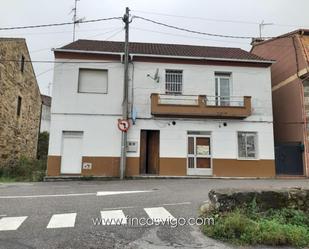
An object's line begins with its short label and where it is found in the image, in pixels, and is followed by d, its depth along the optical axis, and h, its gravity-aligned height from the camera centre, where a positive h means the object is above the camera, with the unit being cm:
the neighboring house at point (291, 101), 1925 +430
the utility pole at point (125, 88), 1767 +424
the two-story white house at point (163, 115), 1803 +300
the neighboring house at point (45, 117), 3566 +543
